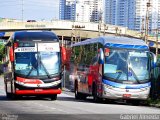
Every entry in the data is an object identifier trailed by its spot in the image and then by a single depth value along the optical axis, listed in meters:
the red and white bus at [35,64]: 25.80
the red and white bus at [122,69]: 24.56
